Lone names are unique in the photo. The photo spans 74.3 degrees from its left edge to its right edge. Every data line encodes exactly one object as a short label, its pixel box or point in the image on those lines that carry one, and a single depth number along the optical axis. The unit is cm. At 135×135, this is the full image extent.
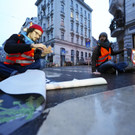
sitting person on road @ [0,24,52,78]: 101
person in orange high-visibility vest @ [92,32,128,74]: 214
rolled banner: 93
